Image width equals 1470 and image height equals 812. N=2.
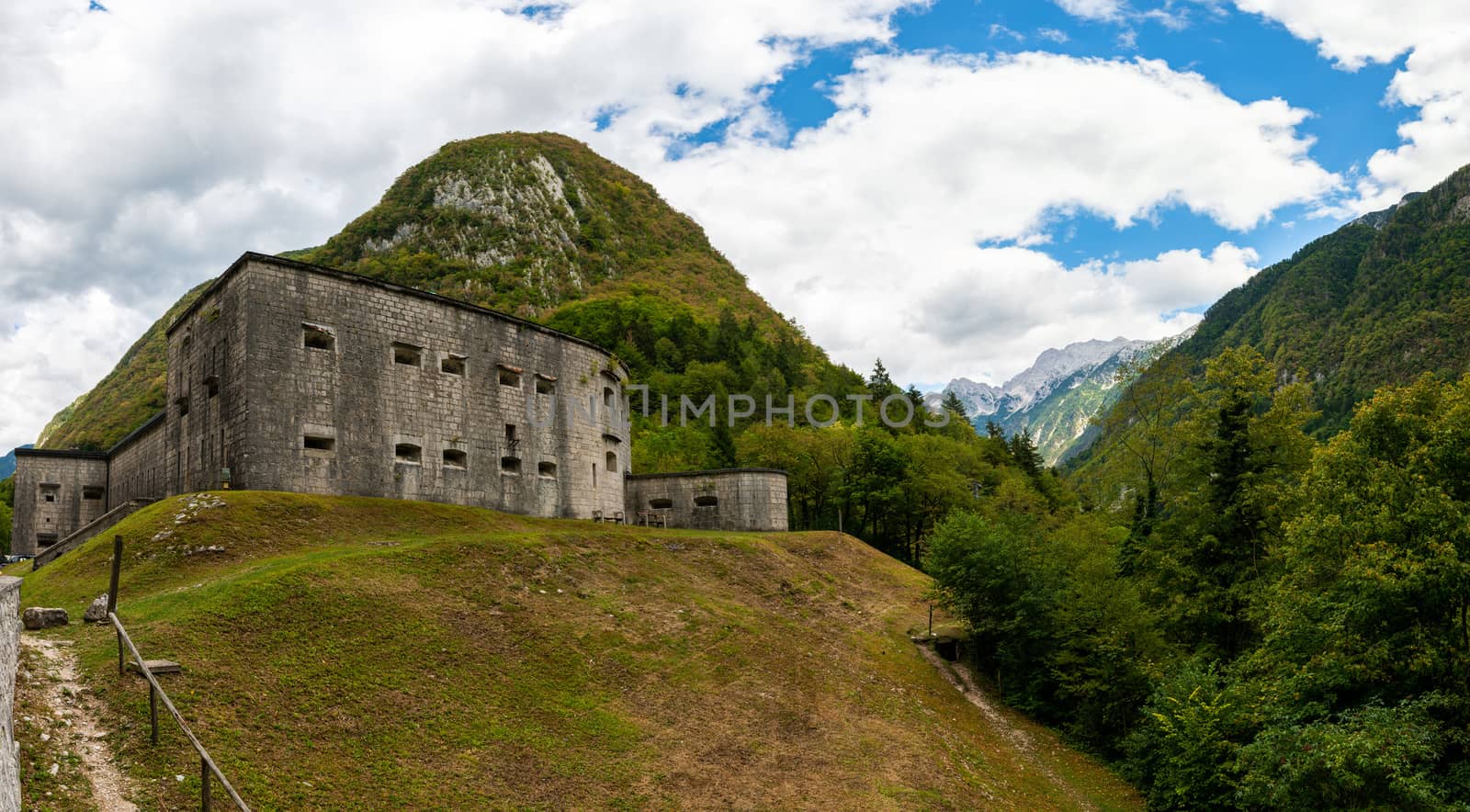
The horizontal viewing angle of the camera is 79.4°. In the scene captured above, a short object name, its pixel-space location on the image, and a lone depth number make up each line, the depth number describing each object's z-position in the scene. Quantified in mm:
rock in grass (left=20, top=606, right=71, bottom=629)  16188
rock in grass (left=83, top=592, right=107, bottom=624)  16750
